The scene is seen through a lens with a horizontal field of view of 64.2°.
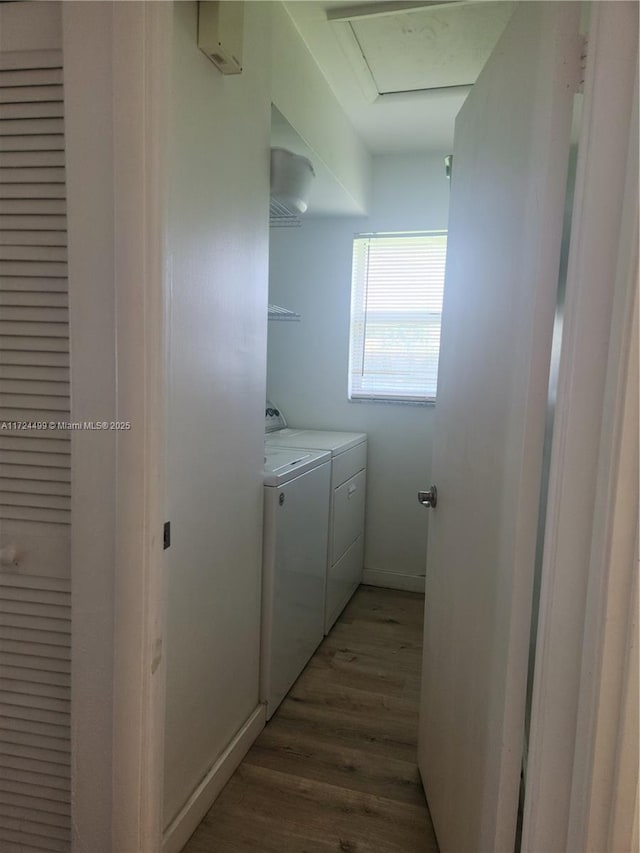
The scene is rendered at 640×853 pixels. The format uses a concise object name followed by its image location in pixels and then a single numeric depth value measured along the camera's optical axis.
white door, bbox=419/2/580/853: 0.85
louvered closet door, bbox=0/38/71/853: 0.90
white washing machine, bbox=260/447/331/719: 1.81
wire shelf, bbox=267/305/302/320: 2.43
